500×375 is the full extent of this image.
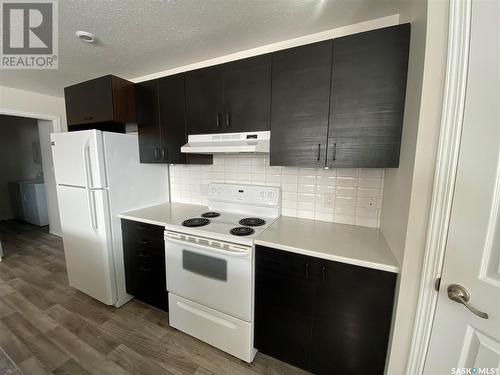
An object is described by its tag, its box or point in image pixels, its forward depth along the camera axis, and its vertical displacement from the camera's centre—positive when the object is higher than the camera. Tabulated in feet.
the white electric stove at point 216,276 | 4.55 -2.82
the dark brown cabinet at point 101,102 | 6.07 +1.82
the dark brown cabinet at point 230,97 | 4.99 +1.70
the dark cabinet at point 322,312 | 3.73 -3.10
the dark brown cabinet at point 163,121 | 6.09 +1.23
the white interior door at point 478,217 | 2.41 -0.70
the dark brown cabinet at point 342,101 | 3.88 +1.29
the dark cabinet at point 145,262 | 5.91 -3.16
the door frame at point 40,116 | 8.77 +2.07
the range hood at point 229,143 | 4.99 +0.47
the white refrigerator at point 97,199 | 5.90 -1.24
